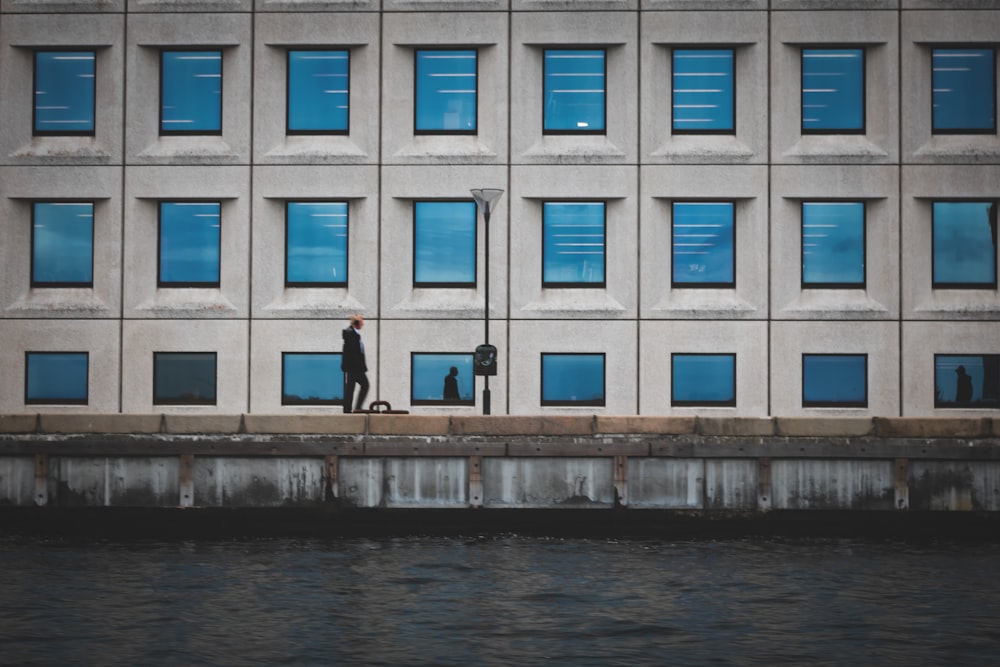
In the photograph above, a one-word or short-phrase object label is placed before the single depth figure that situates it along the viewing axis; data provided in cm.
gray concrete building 3378
